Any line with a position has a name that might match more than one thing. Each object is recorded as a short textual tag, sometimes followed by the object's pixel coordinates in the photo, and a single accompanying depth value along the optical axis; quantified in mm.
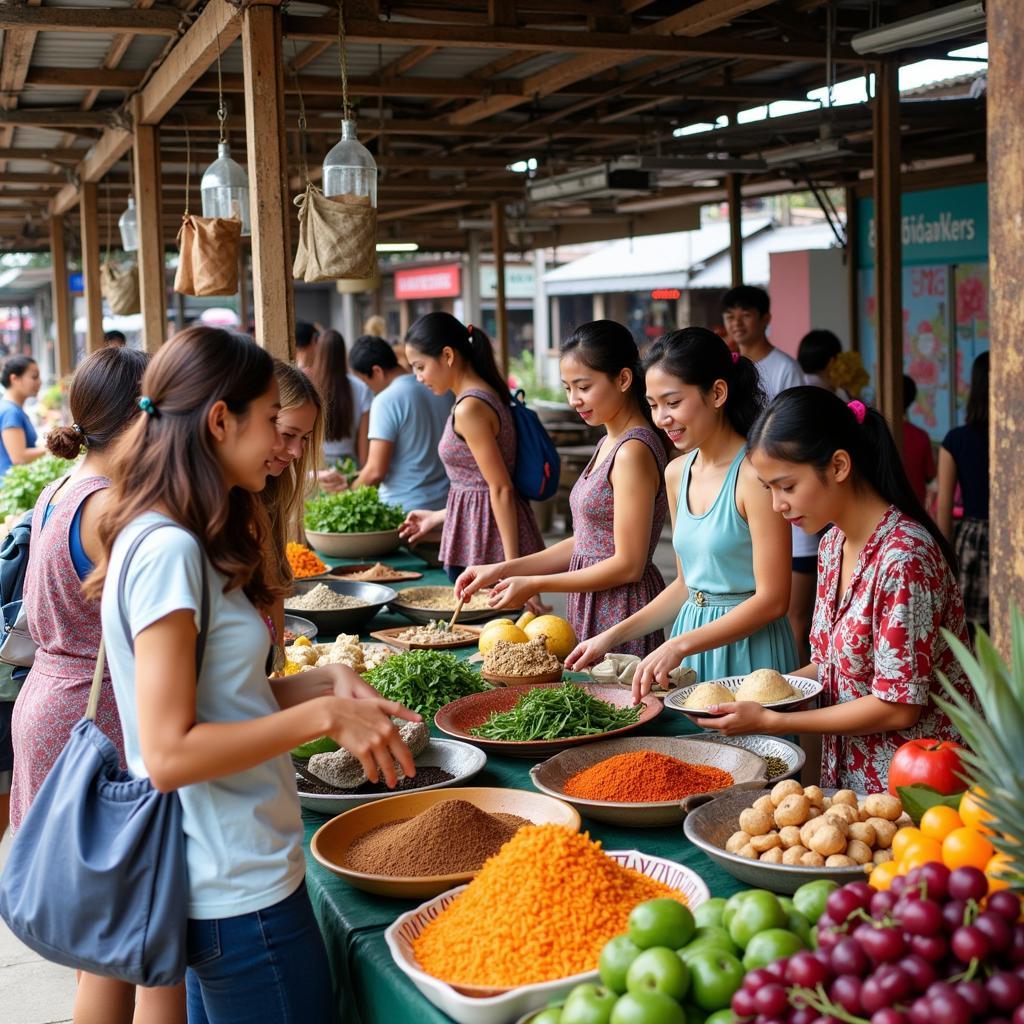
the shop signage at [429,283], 25031
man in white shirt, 5645
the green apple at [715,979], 1476
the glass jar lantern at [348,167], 4723
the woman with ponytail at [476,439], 4570
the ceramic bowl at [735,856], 1892
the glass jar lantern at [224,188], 5402
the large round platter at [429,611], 4191
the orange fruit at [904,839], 1768
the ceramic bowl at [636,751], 2283
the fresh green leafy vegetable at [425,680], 3088
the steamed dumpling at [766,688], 2689
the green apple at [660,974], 1476
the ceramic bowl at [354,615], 4148
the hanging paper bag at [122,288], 9359
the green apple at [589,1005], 1476
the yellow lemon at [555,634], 3466
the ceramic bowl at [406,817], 2043
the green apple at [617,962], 1540
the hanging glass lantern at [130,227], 8188
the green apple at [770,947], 1499
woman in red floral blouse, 2426
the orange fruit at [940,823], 1776
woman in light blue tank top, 3084
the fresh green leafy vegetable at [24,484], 6621
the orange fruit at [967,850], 1640
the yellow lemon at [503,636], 3475
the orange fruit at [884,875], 1703
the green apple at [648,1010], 1429
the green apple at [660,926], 1570
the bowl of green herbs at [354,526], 5609
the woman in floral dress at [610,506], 3598
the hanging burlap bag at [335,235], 4645
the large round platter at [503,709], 2721
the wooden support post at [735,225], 11000
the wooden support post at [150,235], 7434
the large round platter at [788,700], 2672
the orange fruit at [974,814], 1597
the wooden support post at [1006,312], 1777
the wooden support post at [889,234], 6348
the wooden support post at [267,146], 4914
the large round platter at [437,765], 2455
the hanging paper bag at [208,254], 5156
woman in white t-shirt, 1688
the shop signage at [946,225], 10023
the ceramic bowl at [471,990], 1625
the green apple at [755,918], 1552
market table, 1832
